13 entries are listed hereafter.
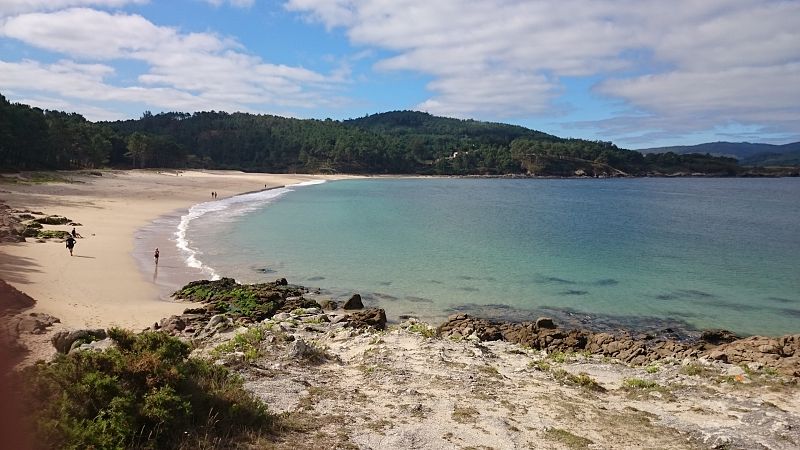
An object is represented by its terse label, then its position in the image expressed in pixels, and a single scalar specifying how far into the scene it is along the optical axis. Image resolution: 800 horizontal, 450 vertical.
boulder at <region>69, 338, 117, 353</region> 13.13
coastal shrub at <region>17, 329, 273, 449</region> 7.21
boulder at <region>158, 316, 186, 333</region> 18.93
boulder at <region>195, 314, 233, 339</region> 17.96
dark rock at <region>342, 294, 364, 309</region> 24.33
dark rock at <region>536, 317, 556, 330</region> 21.79
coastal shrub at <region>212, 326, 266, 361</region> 13.80
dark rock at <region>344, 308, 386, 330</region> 20.62
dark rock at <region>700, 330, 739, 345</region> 21.08
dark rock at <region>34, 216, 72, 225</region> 38.47
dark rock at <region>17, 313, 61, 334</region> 14.95
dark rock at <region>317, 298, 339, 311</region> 24.21
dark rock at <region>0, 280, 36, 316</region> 16.12
